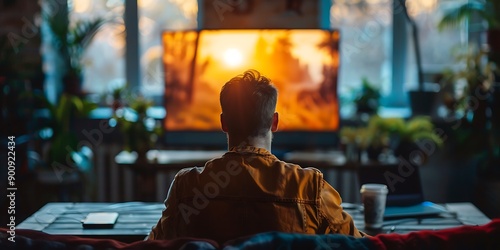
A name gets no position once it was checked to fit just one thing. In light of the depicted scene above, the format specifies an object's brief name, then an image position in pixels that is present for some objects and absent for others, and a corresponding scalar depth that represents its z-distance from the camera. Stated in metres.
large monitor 4.12
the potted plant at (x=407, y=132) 4.09
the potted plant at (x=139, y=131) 4.02
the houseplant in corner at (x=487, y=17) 4.39
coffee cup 2.39
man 1.91
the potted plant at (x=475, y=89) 4.43
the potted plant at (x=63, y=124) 4.51
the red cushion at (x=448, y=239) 1.62
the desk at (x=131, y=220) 2.35
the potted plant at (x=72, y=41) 4.72
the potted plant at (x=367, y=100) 4.63
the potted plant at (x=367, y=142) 4.07
